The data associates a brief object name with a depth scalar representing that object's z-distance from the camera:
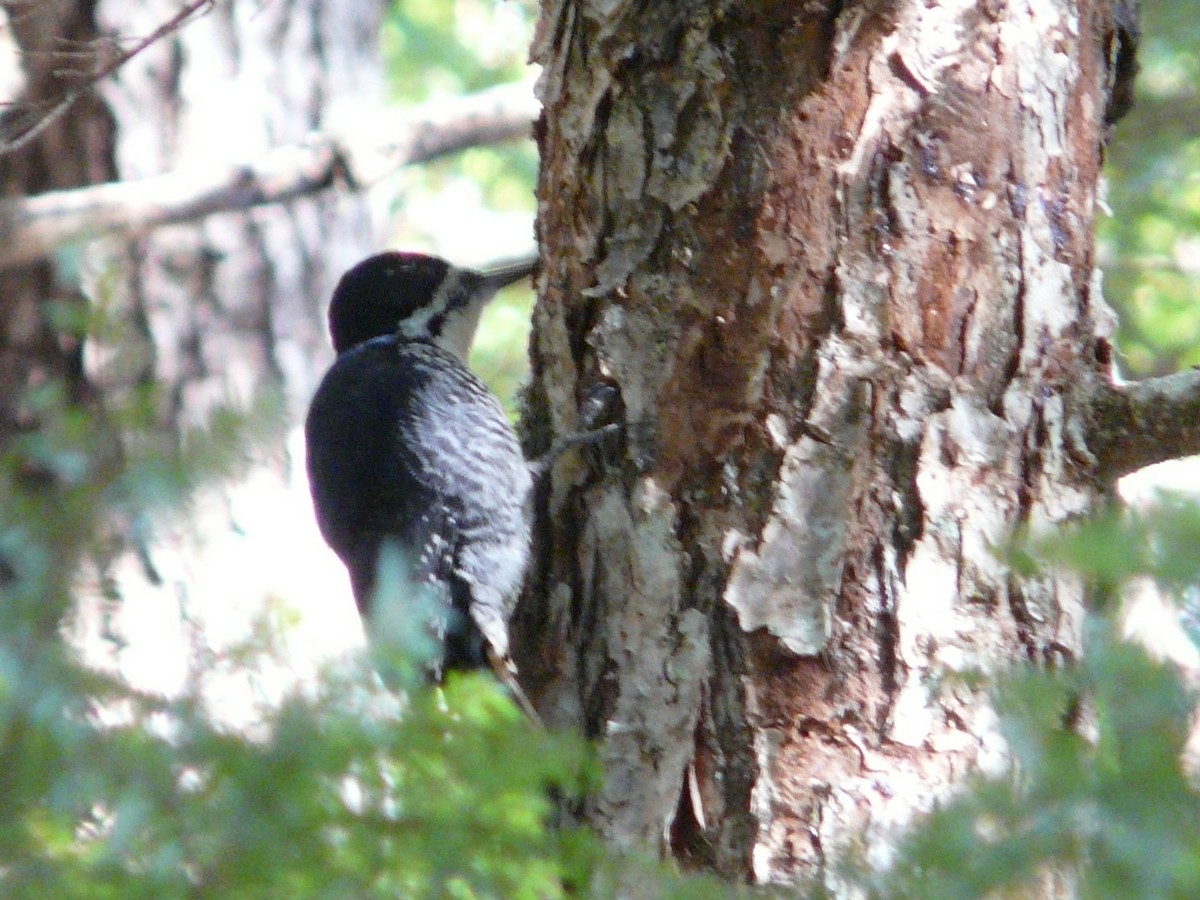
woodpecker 5.72
